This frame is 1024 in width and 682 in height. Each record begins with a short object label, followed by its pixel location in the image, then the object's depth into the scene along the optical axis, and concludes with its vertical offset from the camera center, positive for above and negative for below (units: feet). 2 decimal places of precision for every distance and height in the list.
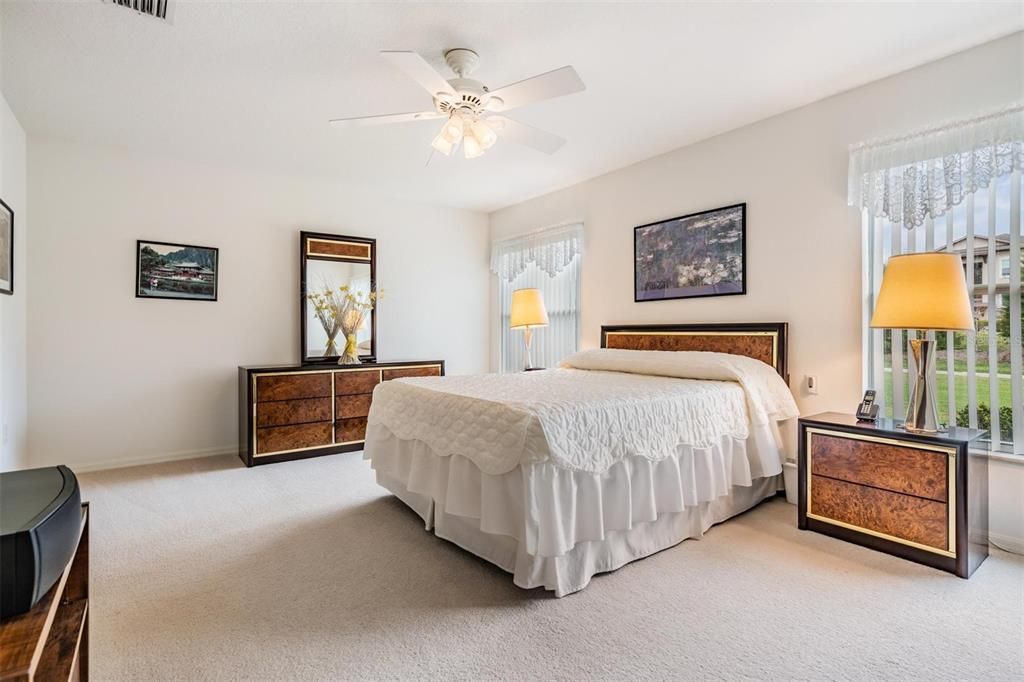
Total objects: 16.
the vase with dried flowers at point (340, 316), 15.30 +0.81
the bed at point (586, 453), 6.52 -1.75
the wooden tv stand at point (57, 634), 2.10 -1.86
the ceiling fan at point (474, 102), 7.22 +3.81
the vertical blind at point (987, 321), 7.90 +0.30
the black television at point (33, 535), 2.32 -1.00
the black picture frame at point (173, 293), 13.28 +1.60
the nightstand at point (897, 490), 7.06 -2.35
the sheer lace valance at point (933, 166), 7.92 +3.02
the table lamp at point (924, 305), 7.28 +0.52
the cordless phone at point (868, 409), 8.43 -1.20
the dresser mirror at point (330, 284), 15.51 +1.86
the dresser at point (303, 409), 13.20 -1.92
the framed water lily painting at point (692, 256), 11.62 +2.14
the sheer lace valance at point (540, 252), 16.02 +3.13
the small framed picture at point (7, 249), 9.91 +1.93
